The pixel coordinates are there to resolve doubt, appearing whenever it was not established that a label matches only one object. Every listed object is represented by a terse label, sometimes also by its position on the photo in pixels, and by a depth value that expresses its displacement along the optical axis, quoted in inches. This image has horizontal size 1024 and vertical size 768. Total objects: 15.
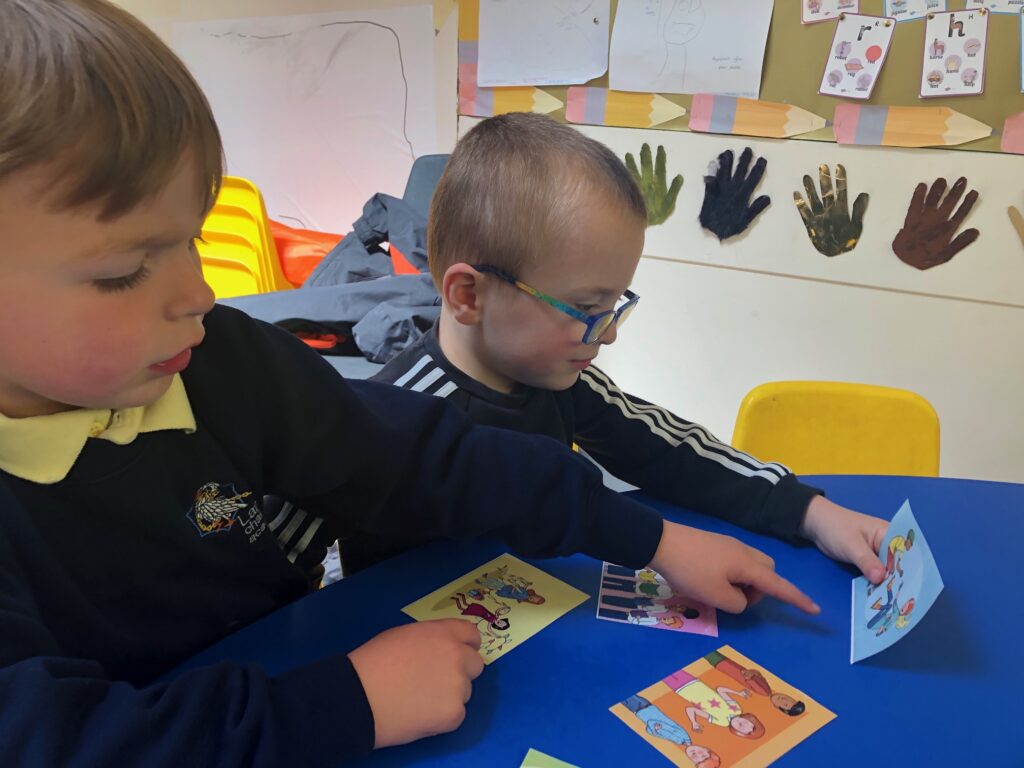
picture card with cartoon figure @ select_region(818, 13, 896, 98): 71.0
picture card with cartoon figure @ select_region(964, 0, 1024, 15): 66.3
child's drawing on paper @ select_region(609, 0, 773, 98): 76.0
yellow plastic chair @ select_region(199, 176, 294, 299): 88.5
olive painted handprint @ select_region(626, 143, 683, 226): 84.0
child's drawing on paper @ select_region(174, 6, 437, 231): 95.8
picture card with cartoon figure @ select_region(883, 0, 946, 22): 68.7
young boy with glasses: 36.0
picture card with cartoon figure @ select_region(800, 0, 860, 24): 71.4
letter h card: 68.0
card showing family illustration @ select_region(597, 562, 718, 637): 27.9
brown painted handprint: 72.5
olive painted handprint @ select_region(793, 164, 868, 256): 76.5
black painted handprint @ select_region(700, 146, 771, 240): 79.7
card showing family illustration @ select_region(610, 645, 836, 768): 22.2
